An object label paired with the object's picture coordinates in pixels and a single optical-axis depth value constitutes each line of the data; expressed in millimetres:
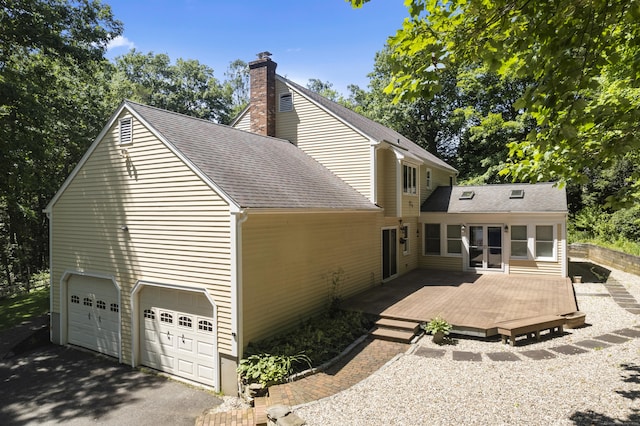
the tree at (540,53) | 4277
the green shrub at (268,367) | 7582
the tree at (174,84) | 37406
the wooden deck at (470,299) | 10555
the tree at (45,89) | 14625
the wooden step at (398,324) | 10109
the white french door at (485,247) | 17641
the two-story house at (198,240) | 8414
